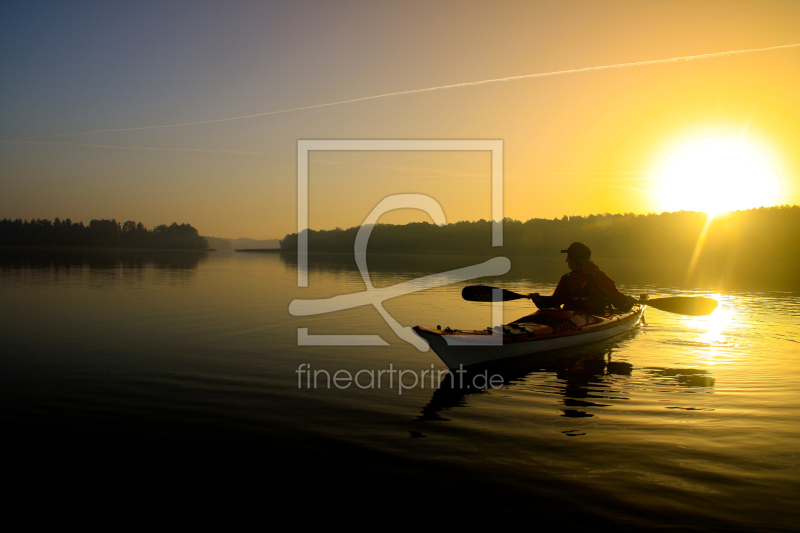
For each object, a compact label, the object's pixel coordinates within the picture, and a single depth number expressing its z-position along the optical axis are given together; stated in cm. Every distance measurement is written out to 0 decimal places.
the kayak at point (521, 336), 1060
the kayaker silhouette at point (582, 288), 1438
